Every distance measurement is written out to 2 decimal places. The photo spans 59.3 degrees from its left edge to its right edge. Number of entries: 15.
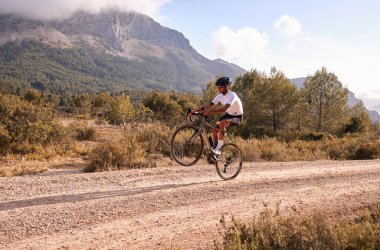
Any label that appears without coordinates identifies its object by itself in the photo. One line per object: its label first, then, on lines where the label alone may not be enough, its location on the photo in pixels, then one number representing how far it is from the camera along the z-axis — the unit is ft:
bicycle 29.14
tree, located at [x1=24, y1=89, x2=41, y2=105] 240.38
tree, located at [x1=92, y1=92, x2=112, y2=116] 229.25
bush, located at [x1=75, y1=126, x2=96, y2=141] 58.34
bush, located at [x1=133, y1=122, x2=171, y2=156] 42.22
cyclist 28.07
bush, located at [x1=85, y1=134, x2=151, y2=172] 32.78
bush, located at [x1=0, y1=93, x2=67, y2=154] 39.96
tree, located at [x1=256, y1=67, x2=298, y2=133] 116.67
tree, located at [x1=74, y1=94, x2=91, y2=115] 247.17
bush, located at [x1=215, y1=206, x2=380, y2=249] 14.84
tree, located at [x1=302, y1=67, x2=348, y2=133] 121.80
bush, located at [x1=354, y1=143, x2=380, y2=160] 53.98
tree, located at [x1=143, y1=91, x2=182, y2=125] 186.60
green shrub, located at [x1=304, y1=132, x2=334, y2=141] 85.95
